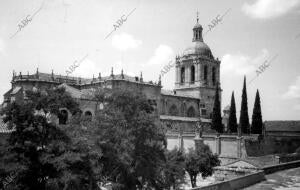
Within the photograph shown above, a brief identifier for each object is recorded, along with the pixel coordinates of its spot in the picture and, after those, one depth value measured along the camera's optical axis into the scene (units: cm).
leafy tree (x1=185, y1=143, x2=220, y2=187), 3369
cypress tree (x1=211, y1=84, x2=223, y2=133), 5775
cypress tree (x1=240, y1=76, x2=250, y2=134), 5162
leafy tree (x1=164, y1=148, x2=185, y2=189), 2350
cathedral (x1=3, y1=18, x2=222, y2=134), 5156
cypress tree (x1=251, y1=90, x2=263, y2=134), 5156
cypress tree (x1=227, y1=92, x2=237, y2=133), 5453
